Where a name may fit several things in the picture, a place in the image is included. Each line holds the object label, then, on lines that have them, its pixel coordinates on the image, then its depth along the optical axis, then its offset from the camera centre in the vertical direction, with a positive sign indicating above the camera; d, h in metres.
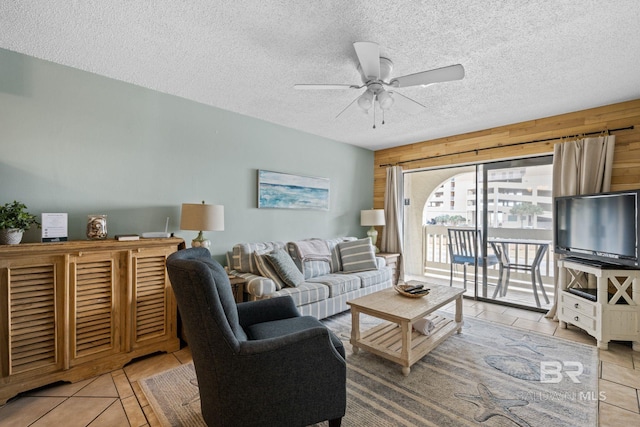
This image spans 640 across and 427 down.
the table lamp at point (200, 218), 2.77 -0.05
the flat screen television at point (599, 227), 2.63 -0.12
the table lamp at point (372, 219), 4.88 -0.08
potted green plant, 1.95 -0.08
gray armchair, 1.31 -0.74
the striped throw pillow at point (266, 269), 3.08 -0.62
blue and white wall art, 3.84 +0.33
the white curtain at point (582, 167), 3.11 +0.56
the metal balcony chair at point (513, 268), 3.84 -0.74
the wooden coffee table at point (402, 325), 2.19 -1.01
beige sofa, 3.03 -0.71
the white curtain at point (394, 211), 5.02 +0.06
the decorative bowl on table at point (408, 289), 2.61 -0.72
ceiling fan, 1.88 +0.99
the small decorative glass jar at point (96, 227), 2.38 -0.13
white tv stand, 2.66 -0.88
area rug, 1.75 -1.24
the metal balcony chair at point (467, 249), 4.22 -0.52
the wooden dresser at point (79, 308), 1.92 -0.73
